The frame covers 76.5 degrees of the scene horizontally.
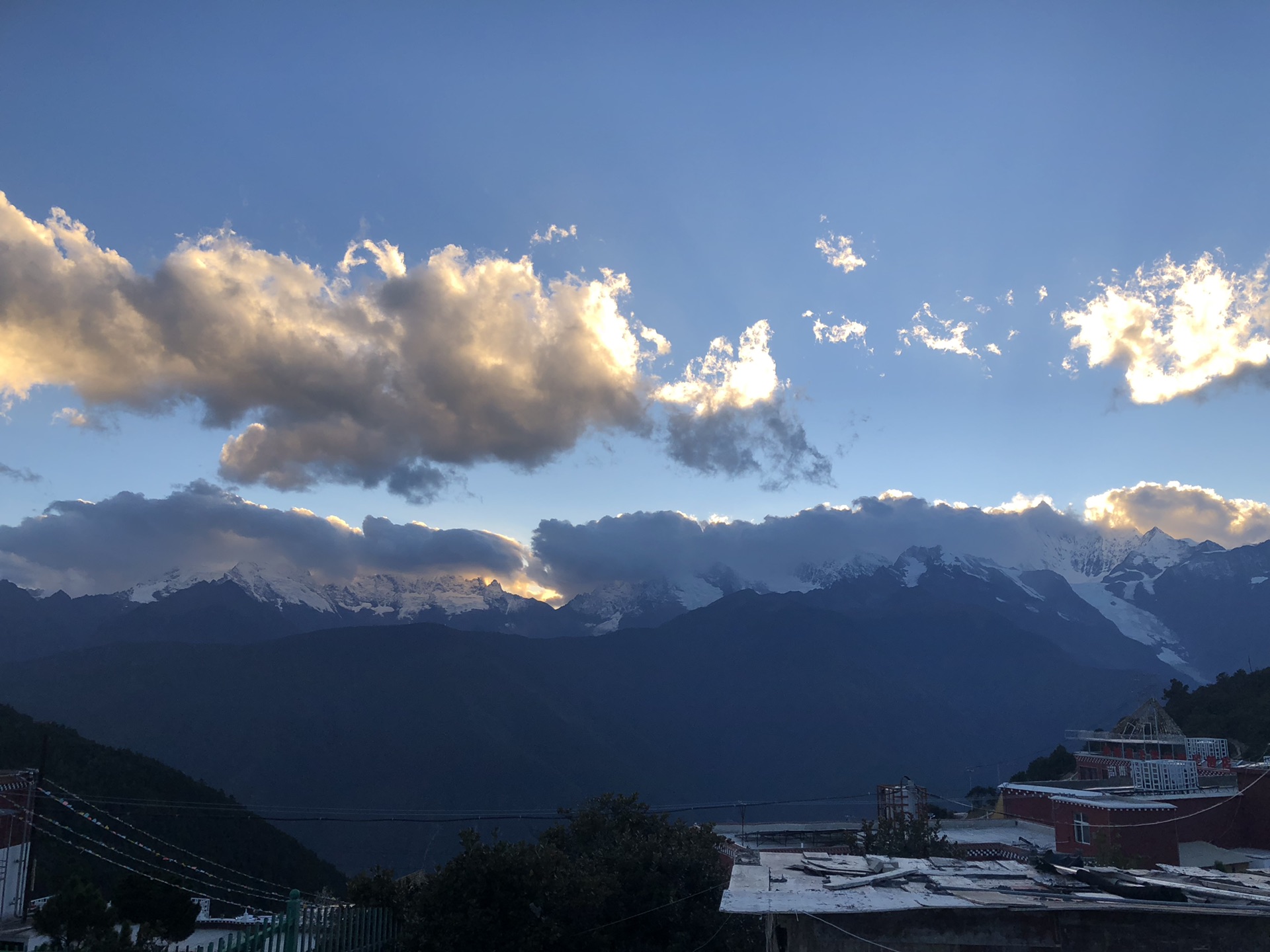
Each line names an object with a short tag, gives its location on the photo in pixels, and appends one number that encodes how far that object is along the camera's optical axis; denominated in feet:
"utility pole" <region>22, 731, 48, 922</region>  104.50
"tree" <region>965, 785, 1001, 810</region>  244.77
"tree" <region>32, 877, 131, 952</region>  78.74
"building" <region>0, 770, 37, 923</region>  104.78
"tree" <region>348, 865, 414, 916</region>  58.13
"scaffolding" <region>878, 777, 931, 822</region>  144.46
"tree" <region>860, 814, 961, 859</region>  118.52
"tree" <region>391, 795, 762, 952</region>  53.93
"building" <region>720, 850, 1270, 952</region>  37.09
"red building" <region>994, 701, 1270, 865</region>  119.34
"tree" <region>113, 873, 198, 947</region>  106.63
